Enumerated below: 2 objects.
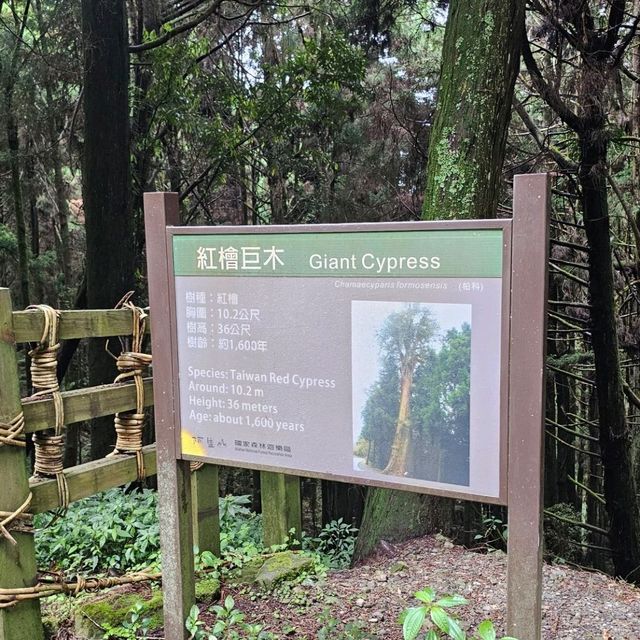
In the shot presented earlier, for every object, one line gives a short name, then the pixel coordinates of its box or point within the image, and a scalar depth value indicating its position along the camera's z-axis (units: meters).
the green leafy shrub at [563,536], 10.00
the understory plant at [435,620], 1.74
